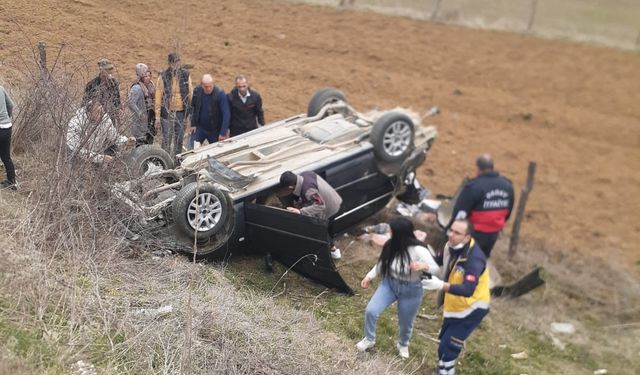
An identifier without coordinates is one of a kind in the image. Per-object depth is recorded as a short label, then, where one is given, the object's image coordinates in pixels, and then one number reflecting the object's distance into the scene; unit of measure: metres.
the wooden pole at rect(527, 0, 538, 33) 17.64
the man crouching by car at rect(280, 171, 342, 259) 5.70
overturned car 5.45
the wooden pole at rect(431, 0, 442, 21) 16.85
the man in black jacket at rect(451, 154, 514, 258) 6.43
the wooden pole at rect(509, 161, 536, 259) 8.30
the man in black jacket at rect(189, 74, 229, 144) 7.31
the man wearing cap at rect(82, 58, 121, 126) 5.31
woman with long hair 4.80
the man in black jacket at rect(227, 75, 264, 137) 7.56
